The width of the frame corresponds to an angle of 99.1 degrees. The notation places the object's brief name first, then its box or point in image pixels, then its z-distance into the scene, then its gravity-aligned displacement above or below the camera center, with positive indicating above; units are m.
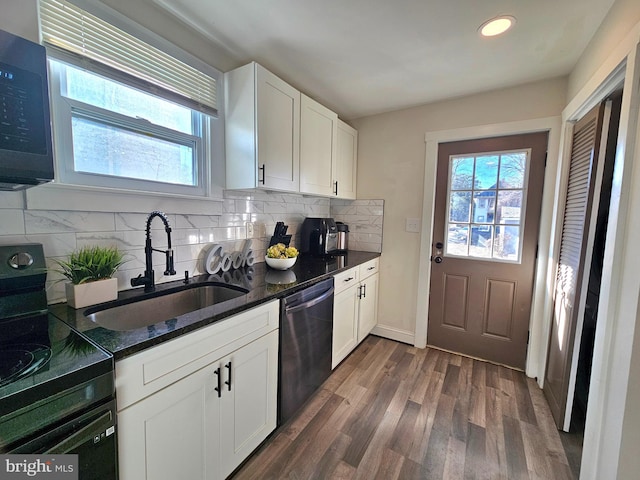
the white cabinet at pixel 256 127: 1.70 +0.57
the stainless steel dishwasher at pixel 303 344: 1.53 -0.79
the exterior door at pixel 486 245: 2.21 -0.21
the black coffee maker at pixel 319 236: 2.53 -0.18
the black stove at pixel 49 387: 0.63 -0.43
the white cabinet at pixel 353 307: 2.09 -0.77
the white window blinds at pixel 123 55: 1.11 +0.75
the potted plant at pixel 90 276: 1.14 -0.28
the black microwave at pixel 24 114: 0.77 +0.28
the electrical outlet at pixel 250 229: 2.11 -0.11
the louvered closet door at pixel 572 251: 1.52 -0.17
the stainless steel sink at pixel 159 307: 1.21 -0.48
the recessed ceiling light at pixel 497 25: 1.43 +1.06
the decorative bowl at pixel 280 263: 1.91 -0.33
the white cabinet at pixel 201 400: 0.89 -0.73
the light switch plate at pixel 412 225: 2.62 -0.05
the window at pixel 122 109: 1.16 +0.53
